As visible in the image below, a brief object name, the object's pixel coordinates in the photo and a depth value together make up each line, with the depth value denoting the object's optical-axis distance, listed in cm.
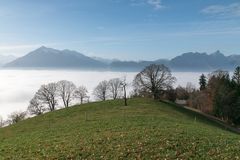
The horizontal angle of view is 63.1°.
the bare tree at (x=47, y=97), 7663
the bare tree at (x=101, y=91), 9231
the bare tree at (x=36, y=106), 7622
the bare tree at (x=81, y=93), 8895
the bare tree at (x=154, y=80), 5728
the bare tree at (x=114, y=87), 9119
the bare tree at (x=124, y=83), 4608
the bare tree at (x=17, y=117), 7662
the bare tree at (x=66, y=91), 8404
